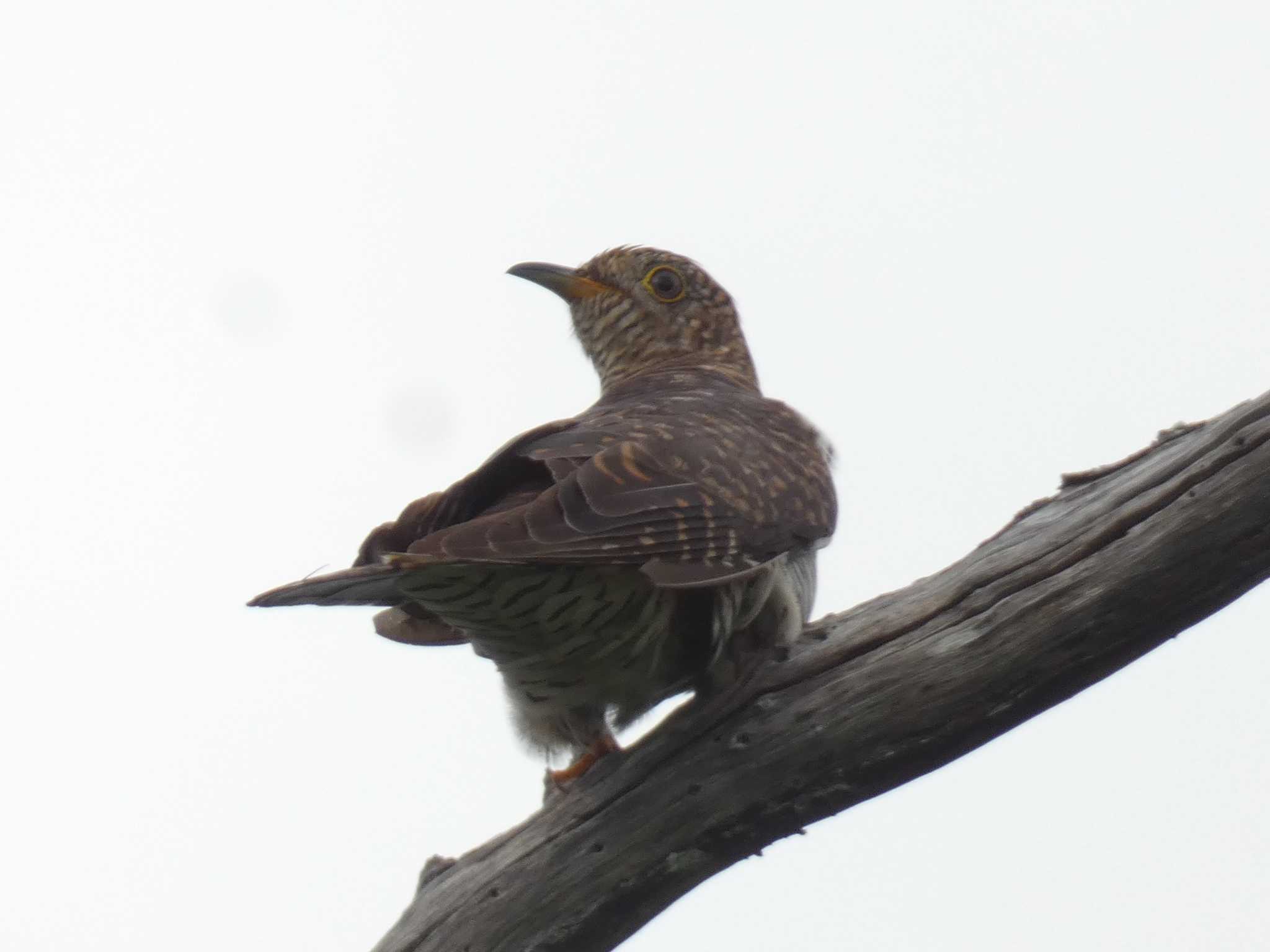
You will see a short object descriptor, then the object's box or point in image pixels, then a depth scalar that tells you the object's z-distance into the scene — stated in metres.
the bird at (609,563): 7.28
